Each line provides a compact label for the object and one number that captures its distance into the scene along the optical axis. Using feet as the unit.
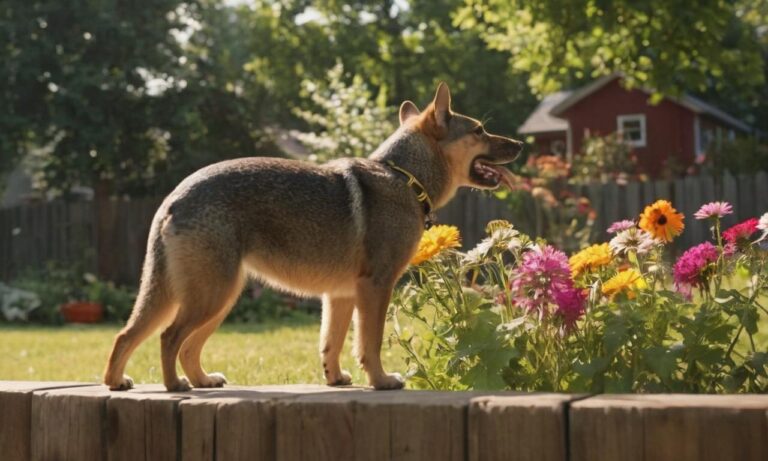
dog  14.01
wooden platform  10.30
